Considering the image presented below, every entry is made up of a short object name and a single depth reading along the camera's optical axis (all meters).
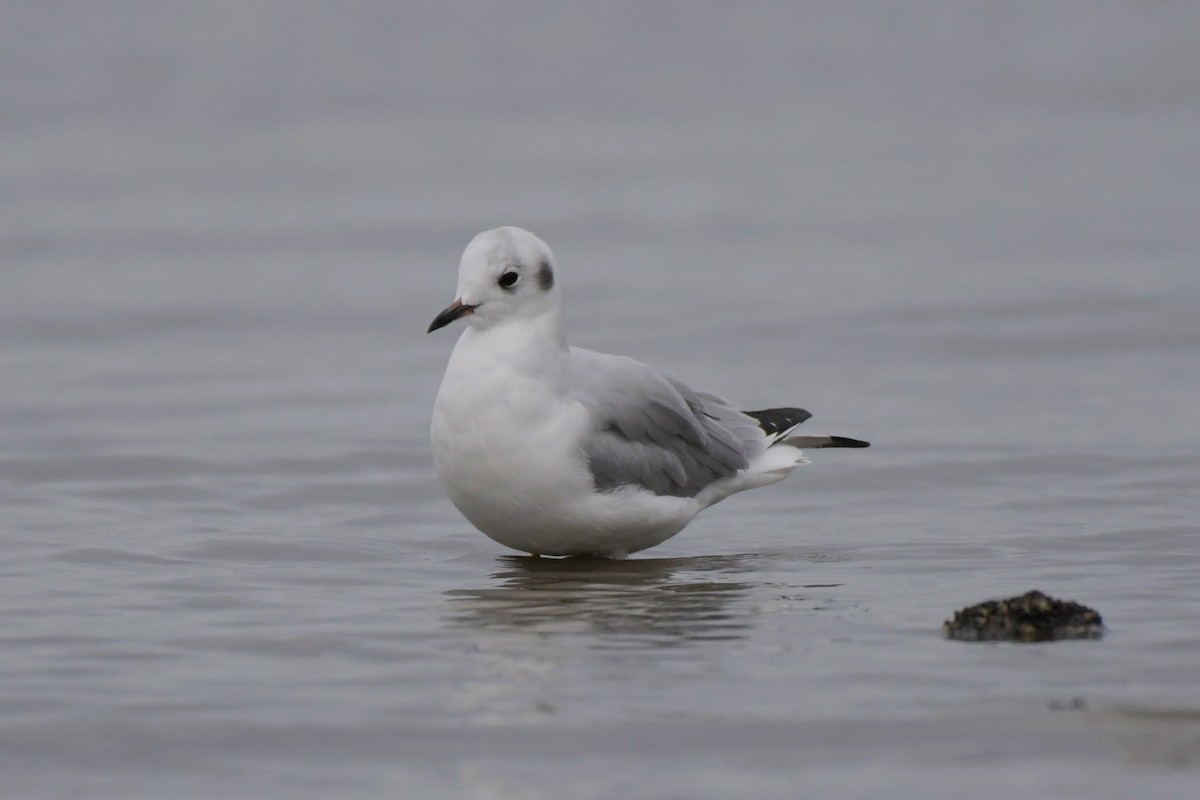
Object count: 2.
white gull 12.72
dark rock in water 10.45
